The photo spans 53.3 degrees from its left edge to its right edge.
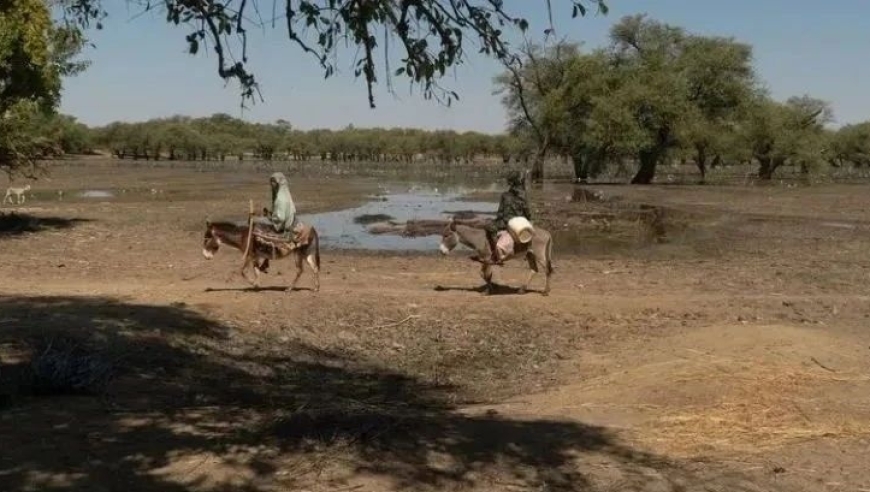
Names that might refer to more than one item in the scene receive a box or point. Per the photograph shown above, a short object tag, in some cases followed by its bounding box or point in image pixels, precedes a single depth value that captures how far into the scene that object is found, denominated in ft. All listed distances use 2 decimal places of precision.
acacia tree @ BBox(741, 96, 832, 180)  236.02
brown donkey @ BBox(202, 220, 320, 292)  44.27
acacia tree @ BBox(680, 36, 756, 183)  213.87
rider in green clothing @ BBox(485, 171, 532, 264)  46.50
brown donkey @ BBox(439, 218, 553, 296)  47.14
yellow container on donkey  46.16
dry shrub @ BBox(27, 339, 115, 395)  24.04
